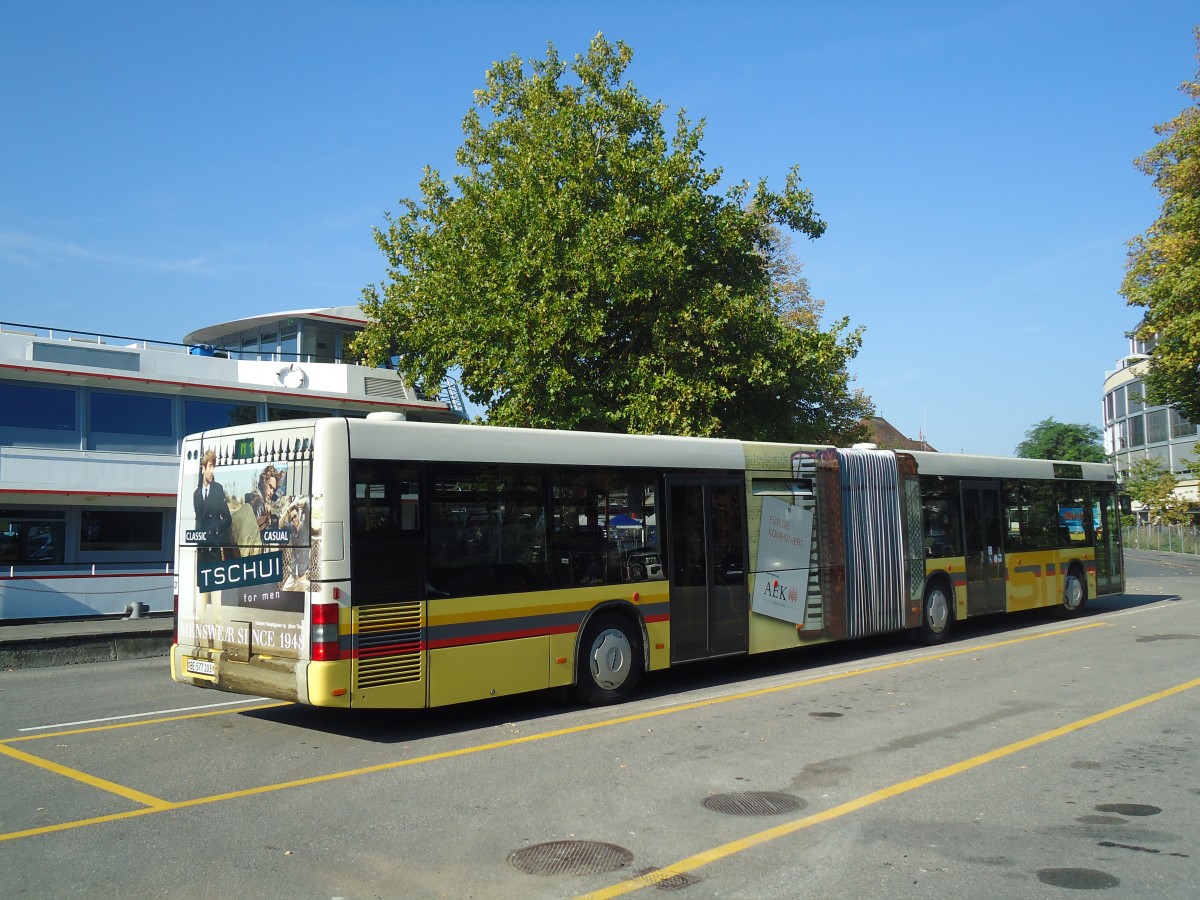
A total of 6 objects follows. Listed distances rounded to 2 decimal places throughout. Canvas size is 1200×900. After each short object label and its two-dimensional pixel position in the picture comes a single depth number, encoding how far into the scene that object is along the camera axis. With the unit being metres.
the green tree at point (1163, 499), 52.38
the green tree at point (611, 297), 23.14
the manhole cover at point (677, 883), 5.38
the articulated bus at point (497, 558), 8.94
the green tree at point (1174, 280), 31.53
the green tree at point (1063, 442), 111.00
